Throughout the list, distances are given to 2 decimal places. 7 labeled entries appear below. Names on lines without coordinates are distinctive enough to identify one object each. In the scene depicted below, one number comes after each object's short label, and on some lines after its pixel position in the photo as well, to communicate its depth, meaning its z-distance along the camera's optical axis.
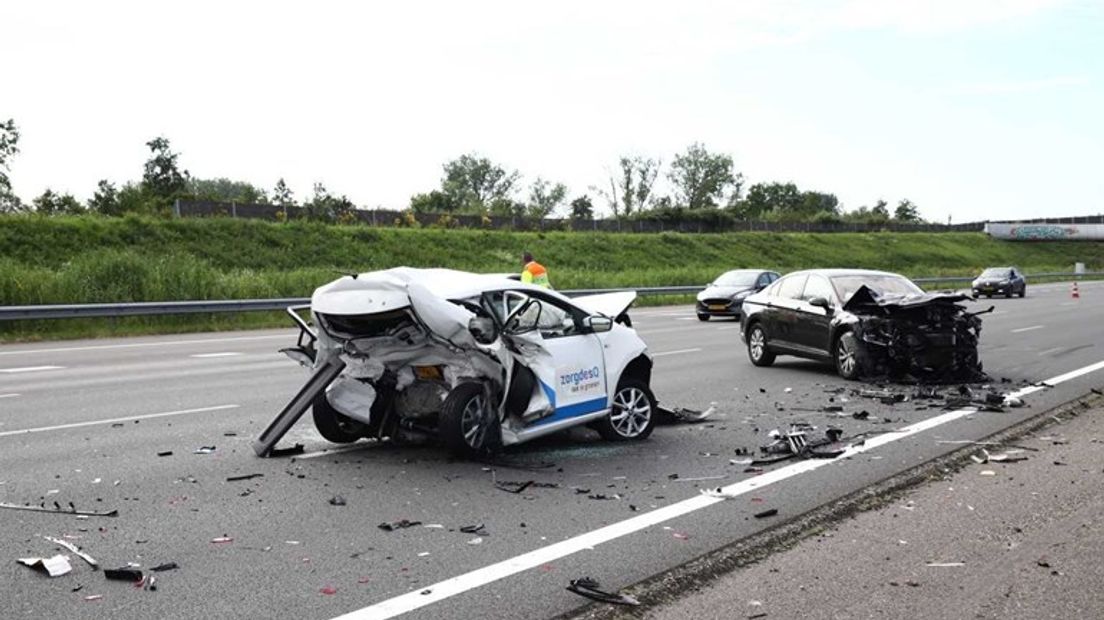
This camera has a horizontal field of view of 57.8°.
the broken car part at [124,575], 5.01
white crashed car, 7.56
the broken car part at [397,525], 5.98
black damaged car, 12.57
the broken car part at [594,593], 4.66
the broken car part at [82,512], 6.30
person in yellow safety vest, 20.19
